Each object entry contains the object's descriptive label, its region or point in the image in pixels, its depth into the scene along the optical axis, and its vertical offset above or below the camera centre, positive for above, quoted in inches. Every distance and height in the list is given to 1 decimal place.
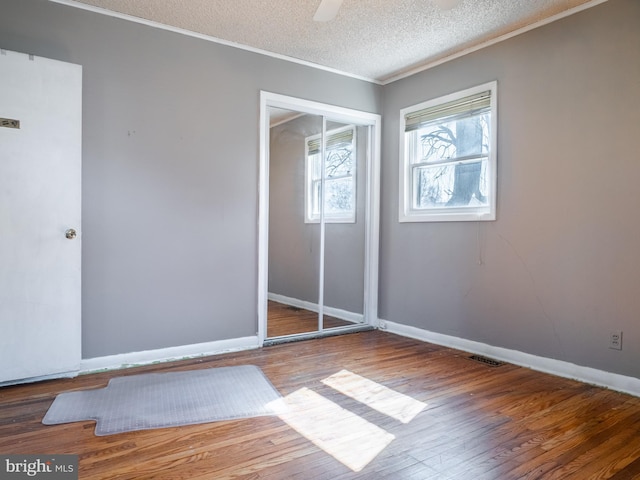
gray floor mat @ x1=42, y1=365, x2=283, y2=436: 84.5 -38.6
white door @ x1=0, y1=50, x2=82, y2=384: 99.4 +3.0
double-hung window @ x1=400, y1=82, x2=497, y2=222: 133.4 +26.1
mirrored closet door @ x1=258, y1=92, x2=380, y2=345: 146.1 +4.6
